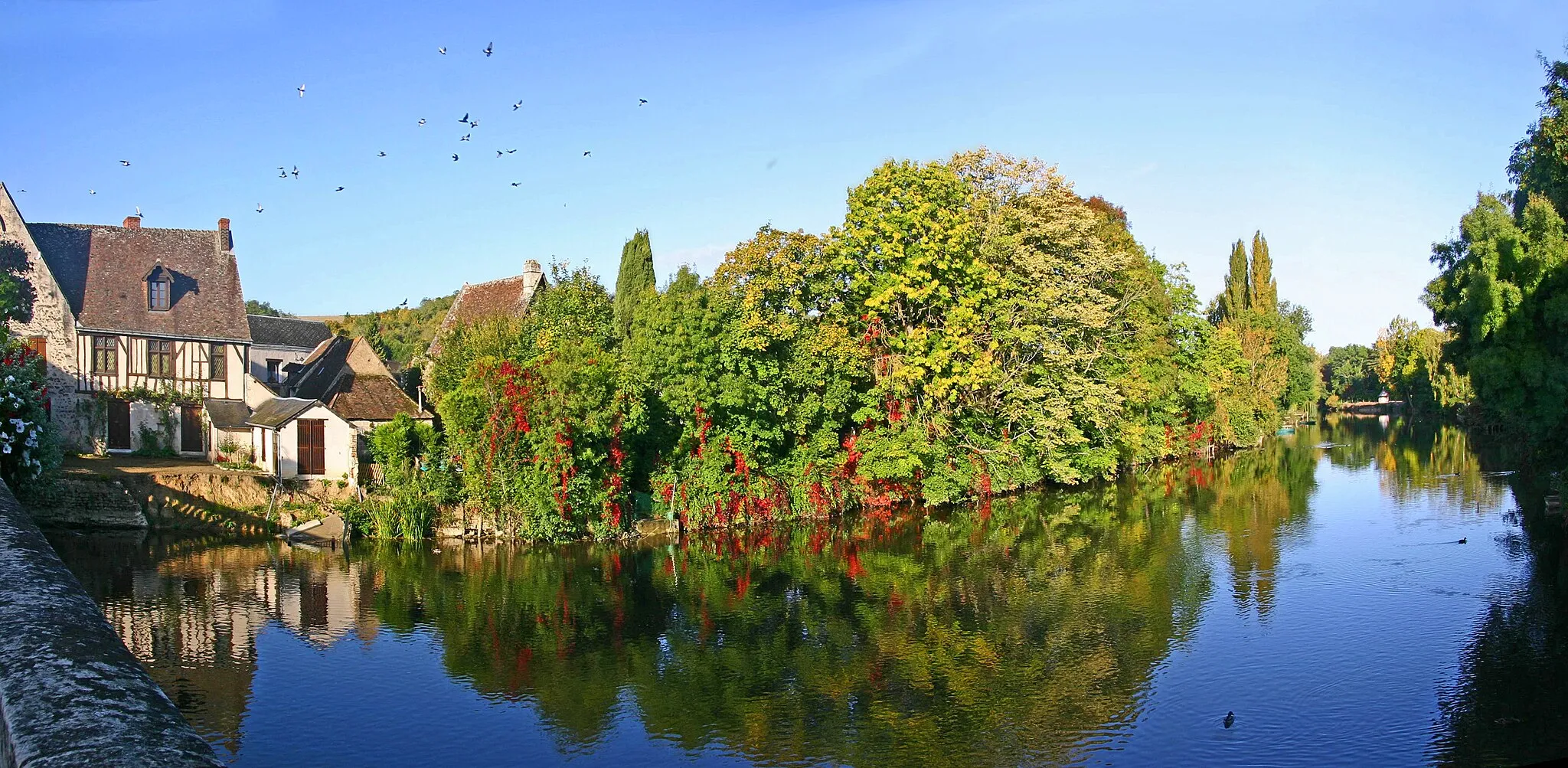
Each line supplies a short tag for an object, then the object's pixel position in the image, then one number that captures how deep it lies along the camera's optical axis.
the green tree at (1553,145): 24.91
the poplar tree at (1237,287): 76.50
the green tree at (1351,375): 109.38
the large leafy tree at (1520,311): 28.52
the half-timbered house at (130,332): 33.72
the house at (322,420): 30.81
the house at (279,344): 49.38
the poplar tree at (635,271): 47.84
